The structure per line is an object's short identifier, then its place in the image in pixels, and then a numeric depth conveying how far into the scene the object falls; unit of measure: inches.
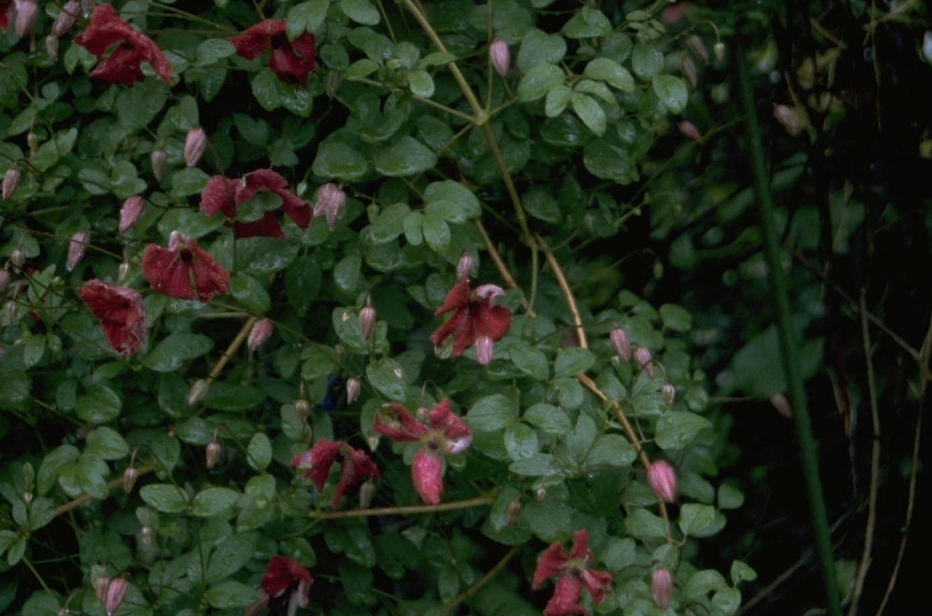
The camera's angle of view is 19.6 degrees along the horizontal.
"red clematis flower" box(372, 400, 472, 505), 52.7
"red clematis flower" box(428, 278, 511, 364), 53.7
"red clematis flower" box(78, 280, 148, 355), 53.7
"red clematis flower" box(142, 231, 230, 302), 53.6
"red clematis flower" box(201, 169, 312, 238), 54.6
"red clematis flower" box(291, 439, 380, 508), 54.1
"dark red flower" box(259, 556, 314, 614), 55.4
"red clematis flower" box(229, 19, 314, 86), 54.6
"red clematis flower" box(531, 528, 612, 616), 53.9
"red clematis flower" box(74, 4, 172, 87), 54.0
